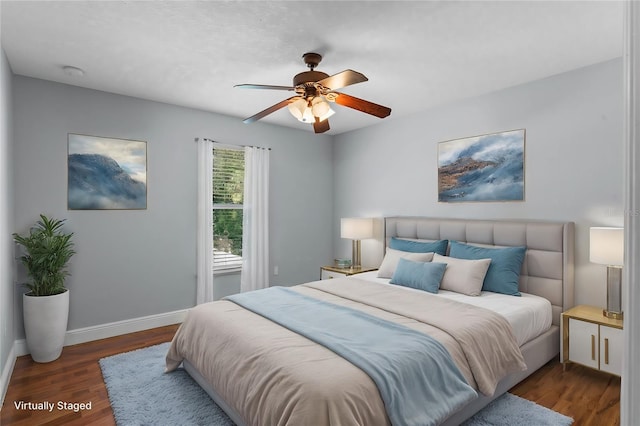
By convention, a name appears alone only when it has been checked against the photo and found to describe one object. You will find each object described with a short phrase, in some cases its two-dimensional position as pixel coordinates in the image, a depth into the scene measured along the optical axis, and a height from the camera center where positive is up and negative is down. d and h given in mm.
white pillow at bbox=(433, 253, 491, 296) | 3197 -584
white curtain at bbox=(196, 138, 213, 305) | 4312 -152
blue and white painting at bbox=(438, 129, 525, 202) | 3545 +489
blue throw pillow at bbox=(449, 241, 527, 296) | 3211 -519
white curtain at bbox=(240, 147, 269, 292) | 4727 -139
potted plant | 3072 -736
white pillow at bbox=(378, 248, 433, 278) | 3707 -495
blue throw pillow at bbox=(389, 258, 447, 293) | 3307 -602
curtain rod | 4377 +896
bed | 1670 -799
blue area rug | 2242 -1317
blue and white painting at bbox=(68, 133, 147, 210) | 3547 +414
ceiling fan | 2583 +885
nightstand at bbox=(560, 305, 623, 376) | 2666 -992
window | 4609 +76
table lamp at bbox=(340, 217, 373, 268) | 4785 -207
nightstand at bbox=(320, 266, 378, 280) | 4668 -784
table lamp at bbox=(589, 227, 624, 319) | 2662 -336
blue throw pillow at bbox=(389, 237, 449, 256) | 3893 -378
